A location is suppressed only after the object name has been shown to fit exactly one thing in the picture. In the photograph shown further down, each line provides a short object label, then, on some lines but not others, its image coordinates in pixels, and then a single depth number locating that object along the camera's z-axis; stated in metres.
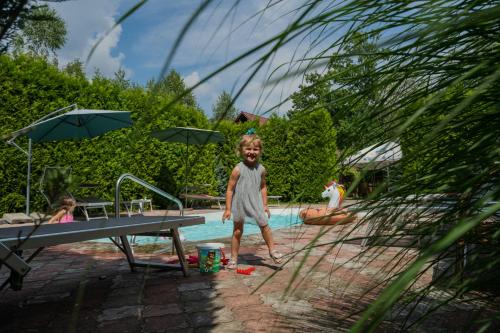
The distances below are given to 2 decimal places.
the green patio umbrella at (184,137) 7.03
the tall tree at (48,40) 35.59
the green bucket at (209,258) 3.63
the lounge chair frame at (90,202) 8.05
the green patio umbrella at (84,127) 7.12
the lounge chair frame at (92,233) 1.94
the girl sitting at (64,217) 5.85
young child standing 4.16
